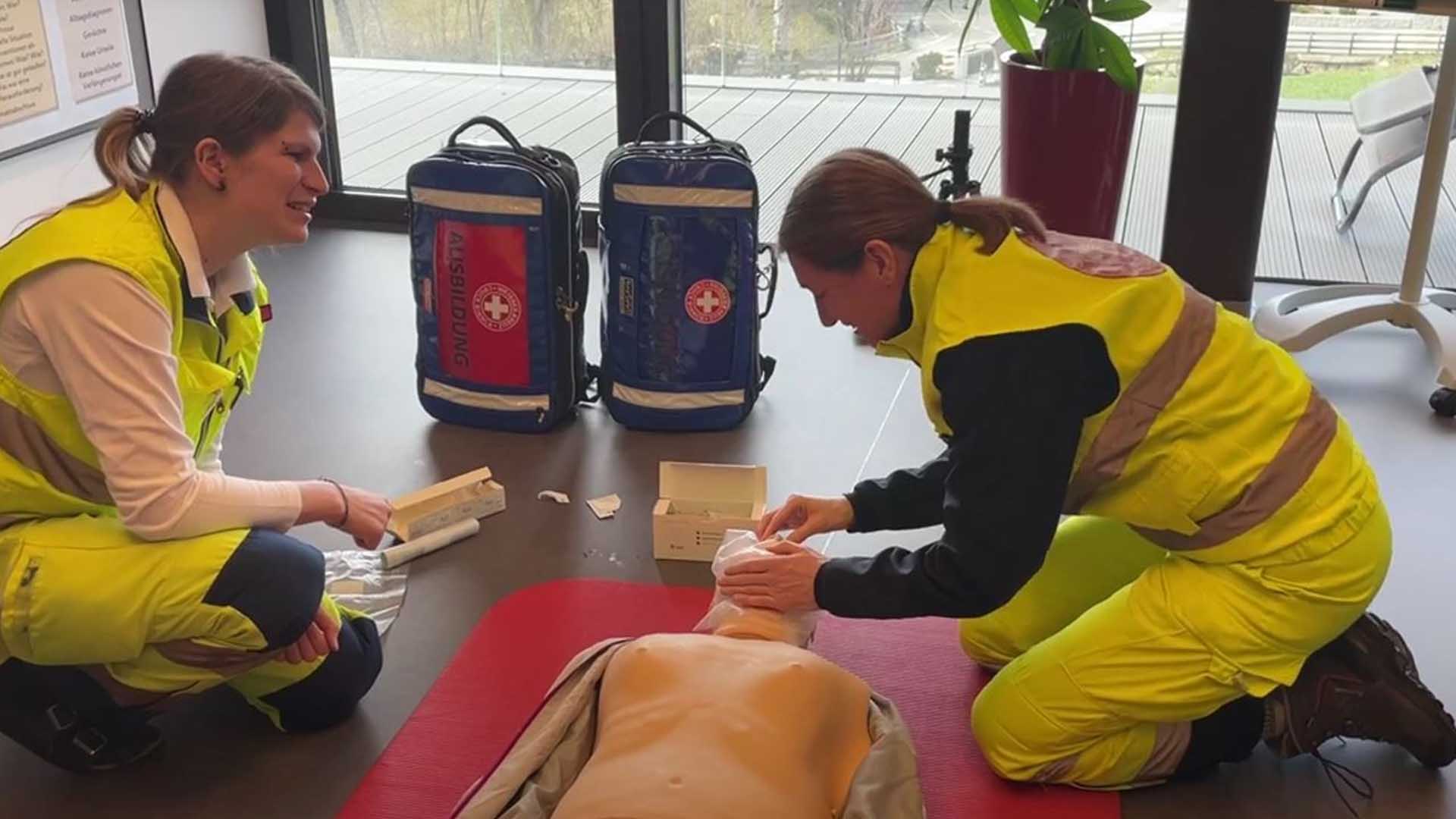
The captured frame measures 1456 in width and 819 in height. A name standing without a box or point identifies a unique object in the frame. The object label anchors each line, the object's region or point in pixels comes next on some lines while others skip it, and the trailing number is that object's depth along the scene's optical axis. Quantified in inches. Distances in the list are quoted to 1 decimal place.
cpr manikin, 58.3
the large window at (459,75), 165.5
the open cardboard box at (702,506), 94.8
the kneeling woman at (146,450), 66.4
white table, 118.2
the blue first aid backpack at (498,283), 111.3
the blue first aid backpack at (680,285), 110.5
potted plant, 128.4
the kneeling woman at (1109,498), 63.9
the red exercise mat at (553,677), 73.3
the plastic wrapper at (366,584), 90.5
